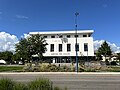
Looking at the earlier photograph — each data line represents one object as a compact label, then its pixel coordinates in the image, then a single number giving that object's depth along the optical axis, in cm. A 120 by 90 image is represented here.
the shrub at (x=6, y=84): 306
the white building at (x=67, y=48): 2528
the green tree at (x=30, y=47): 1986
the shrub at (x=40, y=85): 303
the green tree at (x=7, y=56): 3838
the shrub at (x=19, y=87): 303
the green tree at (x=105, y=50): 2974
